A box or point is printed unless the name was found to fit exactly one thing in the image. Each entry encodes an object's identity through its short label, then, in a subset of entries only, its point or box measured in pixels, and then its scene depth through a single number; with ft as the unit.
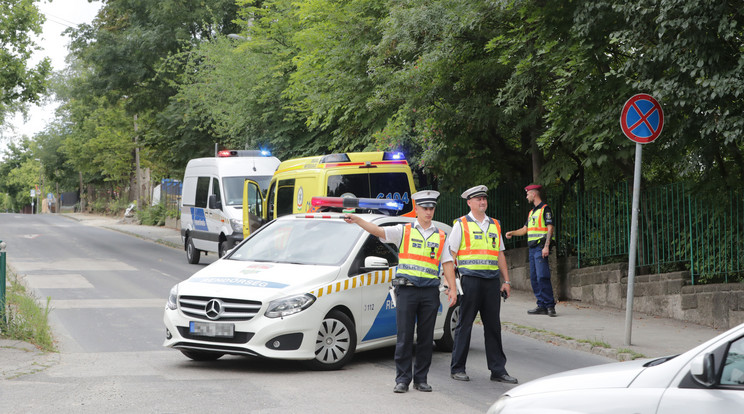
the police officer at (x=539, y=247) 43.27
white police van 69.15
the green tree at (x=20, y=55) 104.73
